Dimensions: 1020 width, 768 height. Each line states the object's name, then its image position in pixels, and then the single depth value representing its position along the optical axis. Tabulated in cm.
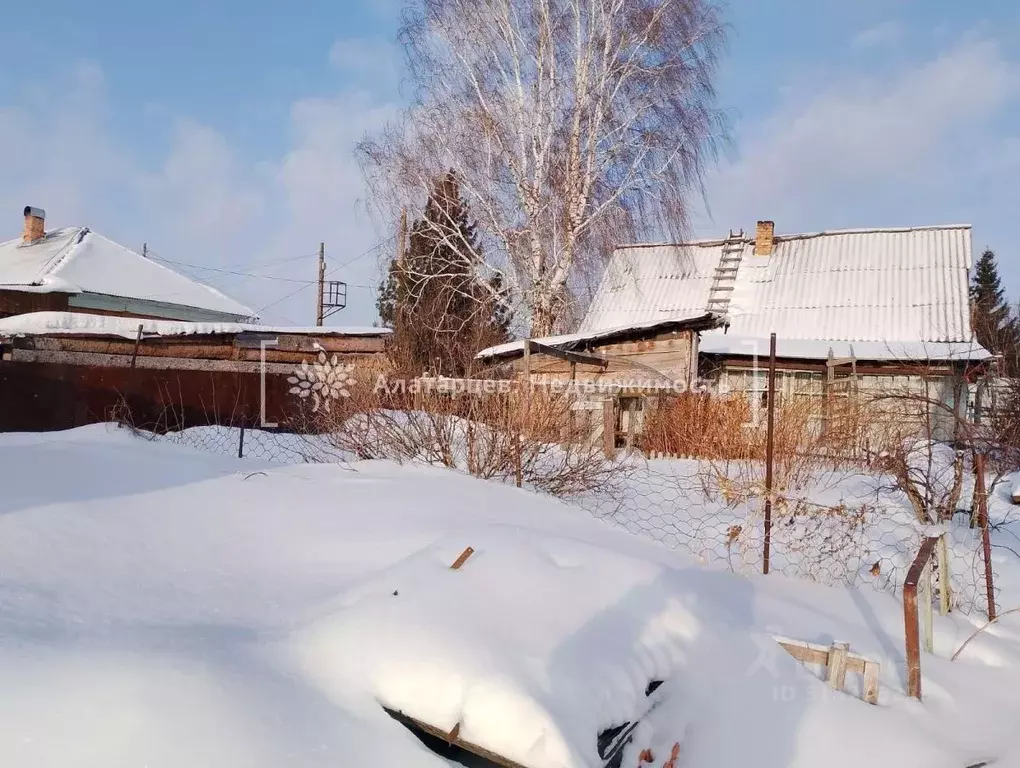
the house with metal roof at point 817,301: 1448
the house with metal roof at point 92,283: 1825
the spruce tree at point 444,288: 1373
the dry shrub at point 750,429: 710
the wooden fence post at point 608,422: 733
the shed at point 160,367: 877
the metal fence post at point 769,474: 448
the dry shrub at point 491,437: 538
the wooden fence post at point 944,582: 400
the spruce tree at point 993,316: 1570
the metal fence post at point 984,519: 419
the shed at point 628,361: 1034
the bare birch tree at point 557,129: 1309
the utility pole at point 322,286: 2601
